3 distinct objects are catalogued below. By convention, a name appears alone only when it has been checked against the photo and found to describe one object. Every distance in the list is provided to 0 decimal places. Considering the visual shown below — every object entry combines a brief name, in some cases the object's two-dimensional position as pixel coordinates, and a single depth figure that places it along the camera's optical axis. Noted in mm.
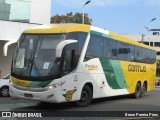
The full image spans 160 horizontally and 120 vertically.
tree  78875
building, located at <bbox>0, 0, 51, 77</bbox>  31297
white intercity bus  15352
